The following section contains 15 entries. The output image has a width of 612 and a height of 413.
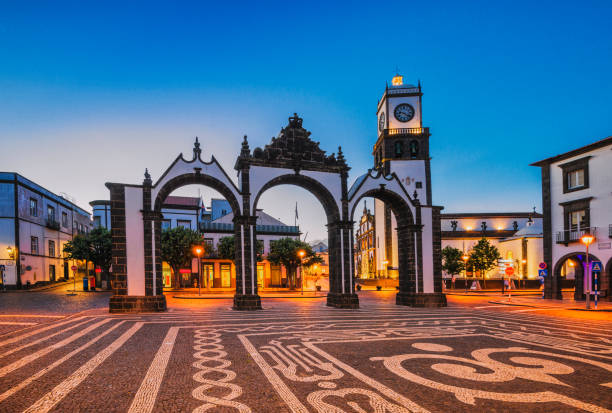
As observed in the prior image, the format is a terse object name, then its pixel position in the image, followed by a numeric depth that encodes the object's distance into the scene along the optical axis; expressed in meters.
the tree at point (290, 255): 45.41
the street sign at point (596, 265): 23.65
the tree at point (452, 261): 50.72
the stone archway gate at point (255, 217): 19.36
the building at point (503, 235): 53.03
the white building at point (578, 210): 25.23
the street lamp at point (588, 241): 20.58
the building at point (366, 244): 73.43
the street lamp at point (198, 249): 29.33
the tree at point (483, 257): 47.12
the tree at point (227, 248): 45.19
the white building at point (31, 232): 36.59
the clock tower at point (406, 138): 48.78
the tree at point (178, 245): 39.03
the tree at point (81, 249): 38.25
